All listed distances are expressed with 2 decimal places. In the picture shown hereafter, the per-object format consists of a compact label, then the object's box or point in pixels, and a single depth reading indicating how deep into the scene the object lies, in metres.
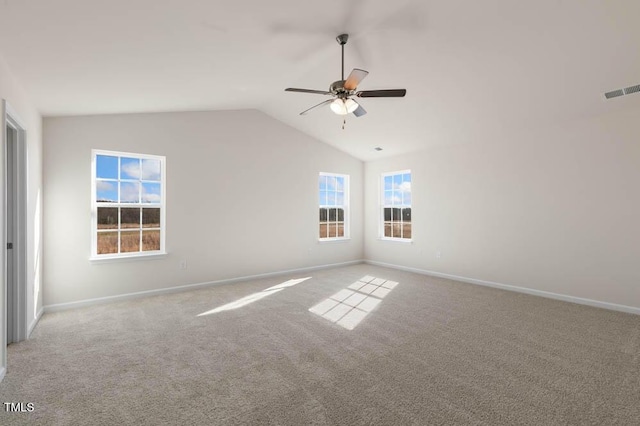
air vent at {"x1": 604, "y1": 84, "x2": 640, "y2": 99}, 3.48
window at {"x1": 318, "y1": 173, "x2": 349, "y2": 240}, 6.94
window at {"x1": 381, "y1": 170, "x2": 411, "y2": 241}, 6.71
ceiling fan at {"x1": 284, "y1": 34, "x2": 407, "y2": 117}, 2.85
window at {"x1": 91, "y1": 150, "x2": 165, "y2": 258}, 4.40
